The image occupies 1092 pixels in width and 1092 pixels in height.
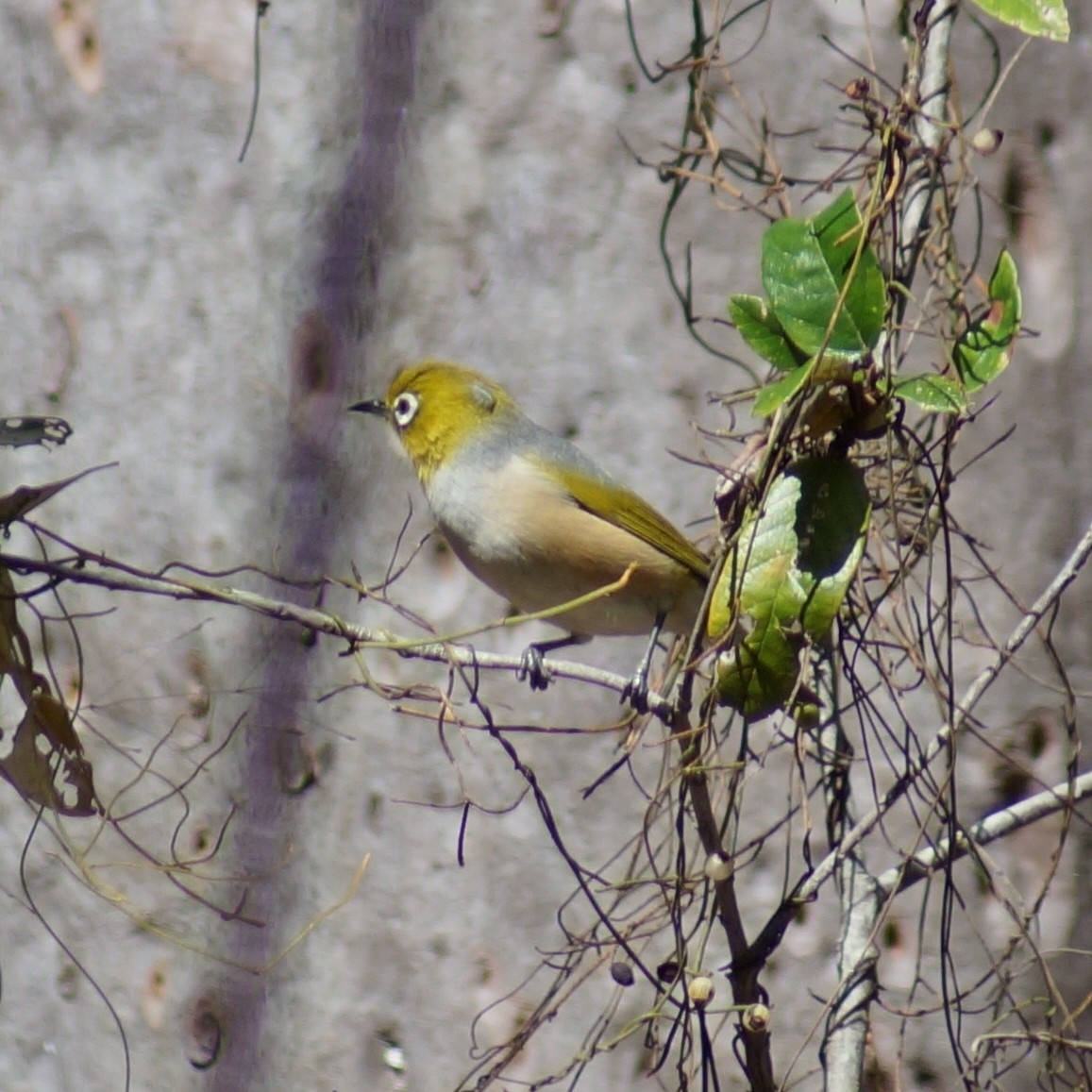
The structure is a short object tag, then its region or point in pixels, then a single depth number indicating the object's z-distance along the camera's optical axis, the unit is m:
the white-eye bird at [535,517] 6.72
